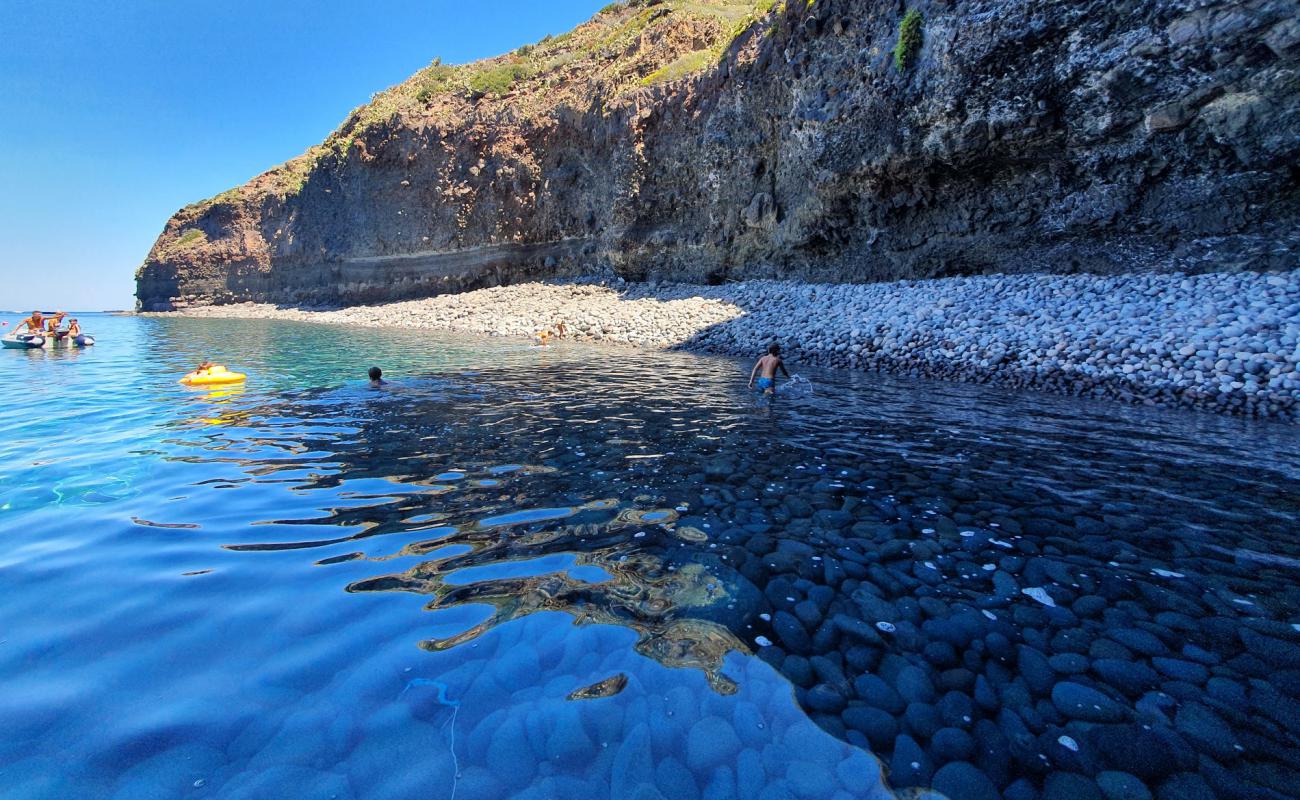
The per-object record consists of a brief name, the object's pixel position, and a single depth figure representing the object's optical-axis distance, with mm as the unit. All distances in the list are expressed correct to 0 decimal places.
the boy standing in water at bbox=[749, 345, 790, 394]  10984
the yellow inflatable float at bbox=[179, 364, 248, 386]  11781
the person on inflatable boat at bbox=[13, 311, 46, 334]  18894
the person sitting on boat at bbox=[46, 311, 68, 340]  19997
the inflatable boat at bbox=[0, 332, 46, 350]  18406
